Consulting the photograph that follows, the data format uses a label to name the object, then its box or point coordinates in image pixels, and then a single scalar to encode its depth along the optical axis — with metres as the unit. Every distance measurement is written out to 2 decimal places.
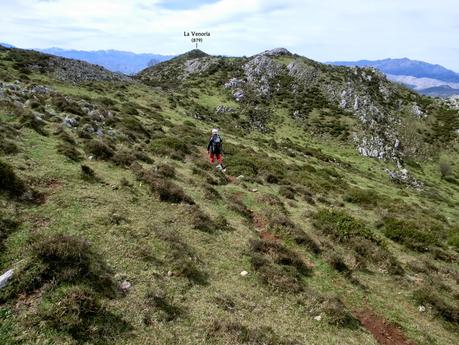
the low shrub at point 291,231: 17.27
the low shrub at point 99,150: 20.06
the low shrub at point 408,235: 21.05
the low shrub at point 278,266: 13.05
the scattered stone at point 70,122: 24.22
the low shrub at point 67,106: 27.58
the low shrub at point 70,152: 18.36
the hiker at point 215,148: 26.22
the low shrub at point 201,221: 15.62
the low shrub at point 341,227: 19.47
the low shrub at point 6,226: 10.66
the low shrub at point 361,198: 29.06
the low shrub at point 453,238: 23.19
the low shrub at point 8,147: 16.47
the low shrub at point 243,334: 9.62
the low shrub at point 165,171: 20.65
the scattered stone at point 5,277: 8.77
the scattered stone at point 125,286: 10.22
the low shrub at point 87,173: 16.53
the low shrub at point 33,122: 21.08
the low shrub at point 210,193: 19.63
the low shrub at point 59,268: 9.04
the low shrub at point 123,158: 20.06
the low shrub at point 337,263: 15.92
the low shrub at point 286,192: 24.69
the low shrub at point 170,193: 17.34
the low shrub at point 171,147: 26.03
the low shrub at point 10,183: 13.16
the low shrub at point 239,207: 18.89
